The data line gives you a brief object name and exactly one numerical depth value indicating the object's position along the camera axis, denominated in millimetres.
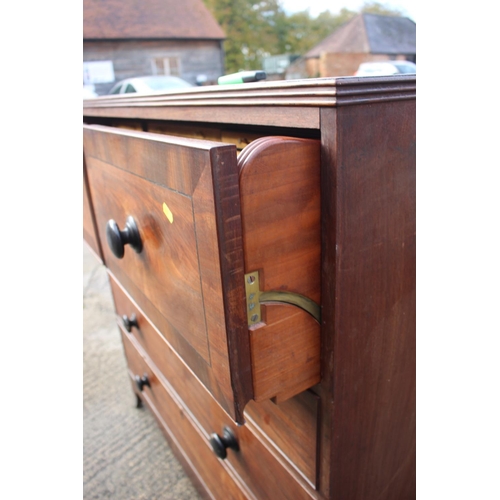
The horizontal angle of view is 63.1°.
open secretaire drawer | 342
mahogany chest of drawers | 358
